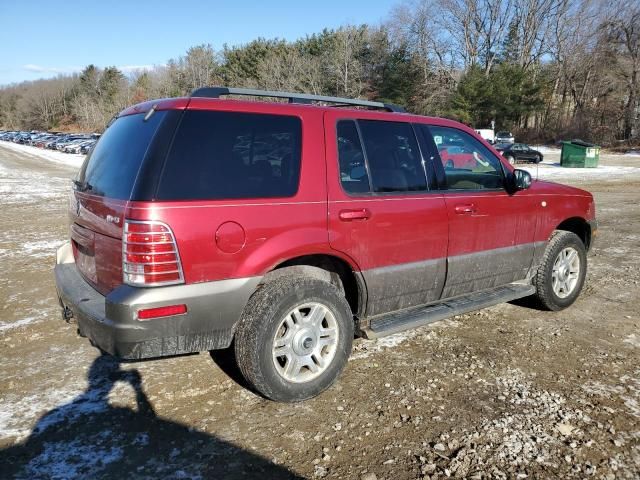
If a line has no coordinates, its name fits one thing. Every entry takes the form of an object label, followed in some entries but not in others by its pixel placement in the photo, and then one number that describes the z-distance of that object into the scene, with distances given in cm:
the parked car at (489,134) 4021
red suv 281
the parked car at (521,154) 3152
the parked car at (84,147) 4806
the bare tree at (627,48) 4672
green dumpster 2553
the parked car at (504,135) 4354
